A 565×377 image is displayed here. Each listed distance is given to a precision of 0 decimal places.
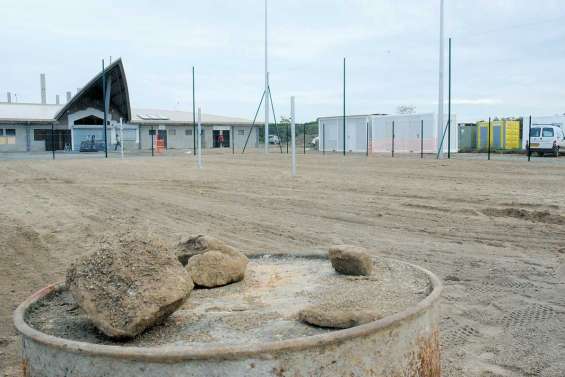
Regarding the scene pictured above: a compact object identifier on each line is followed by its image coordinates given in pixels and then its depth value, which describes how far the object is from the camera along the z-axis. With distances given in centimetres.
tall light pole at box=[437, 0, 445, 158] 3047
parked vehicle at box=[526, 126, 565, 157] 3112
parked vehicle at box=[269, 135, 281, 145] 6541
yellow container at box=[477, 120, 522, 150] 4081
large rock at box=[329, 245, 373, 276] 423
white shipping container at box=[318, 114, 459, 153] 3569
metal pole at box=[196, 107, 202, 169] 2405
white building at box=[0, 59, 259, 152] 5016
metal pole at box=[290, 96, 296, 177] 1862
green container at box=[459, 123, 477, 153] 4322
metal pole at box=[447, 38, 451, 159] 3014
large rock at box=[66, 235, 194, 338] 307
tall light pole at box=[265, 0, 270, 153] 4278
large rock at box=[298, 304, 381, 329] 308
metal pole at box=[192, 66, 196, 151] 4165
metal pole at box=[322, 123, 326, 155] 4394
